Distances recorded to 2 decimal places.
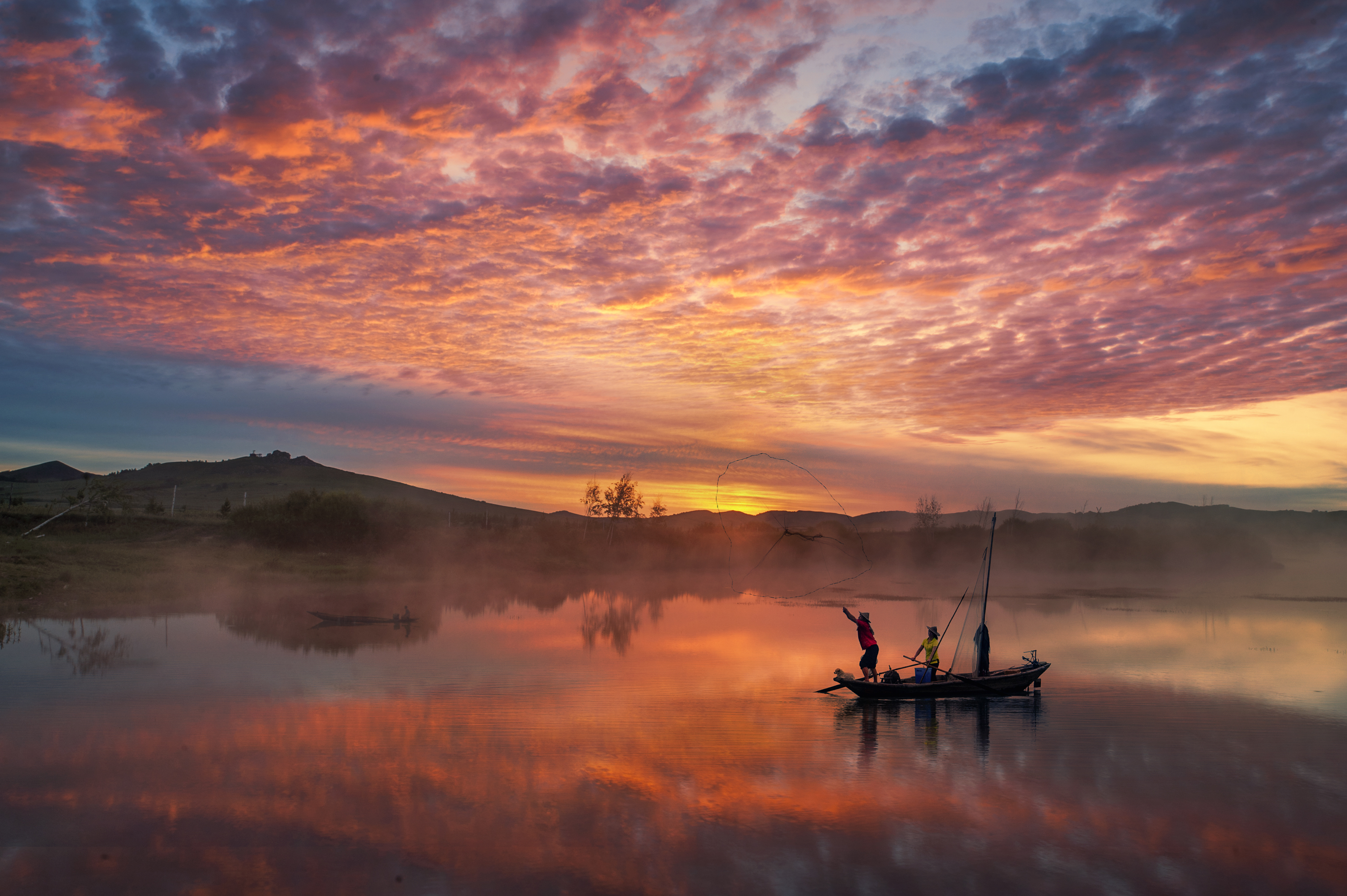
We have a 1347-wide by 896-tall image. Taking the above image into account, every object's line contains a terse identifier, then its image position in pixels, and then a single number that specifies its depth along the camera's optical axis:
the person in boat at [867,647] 23.95
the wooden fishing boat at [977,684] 22.88
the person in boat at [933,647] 23.94
